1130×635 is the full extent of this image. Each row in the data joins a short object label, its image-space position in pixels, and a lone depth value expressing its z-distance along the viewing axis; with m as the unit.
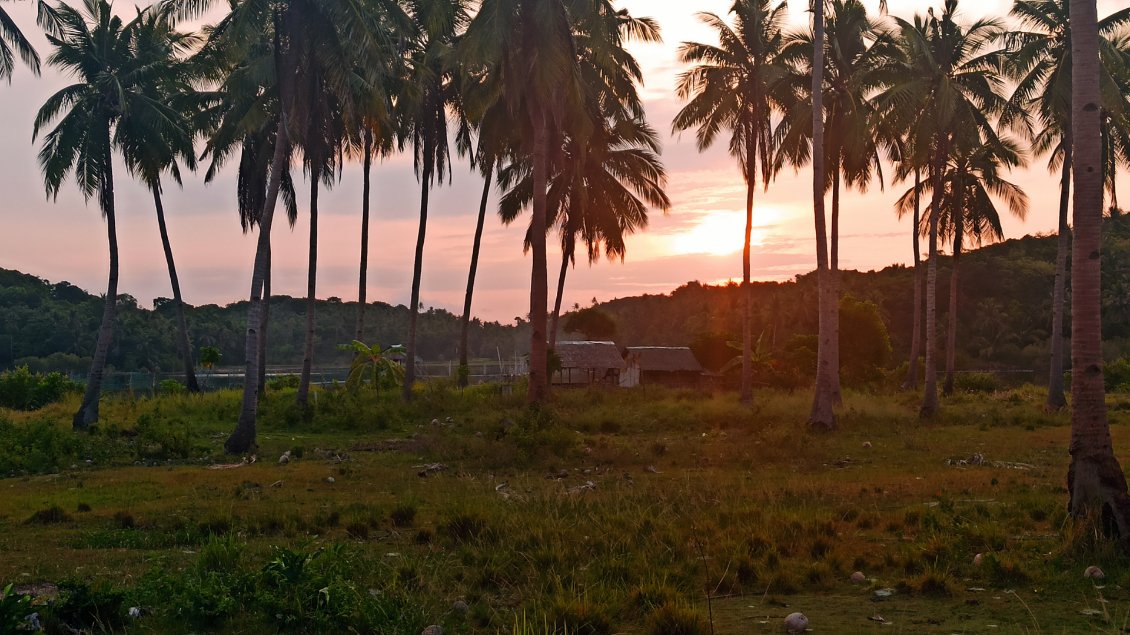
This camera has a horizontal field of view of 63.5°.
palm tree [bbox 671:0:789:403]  31.50
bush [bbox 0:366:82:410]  33.16
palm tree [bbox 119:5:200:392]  25.36
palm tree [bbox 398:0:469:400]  30.89
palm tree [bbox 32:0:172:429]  24.56
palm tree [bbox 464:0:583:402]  23.95
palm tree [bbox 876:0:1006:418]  25.34
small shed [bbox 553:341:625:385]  54.22
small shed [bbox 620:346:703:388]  57.75
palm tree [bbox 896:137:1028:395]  38.38
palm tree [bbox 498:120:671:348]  37.03
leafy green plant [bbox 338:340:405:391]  34.75
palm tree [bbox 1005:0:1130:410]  24.19
